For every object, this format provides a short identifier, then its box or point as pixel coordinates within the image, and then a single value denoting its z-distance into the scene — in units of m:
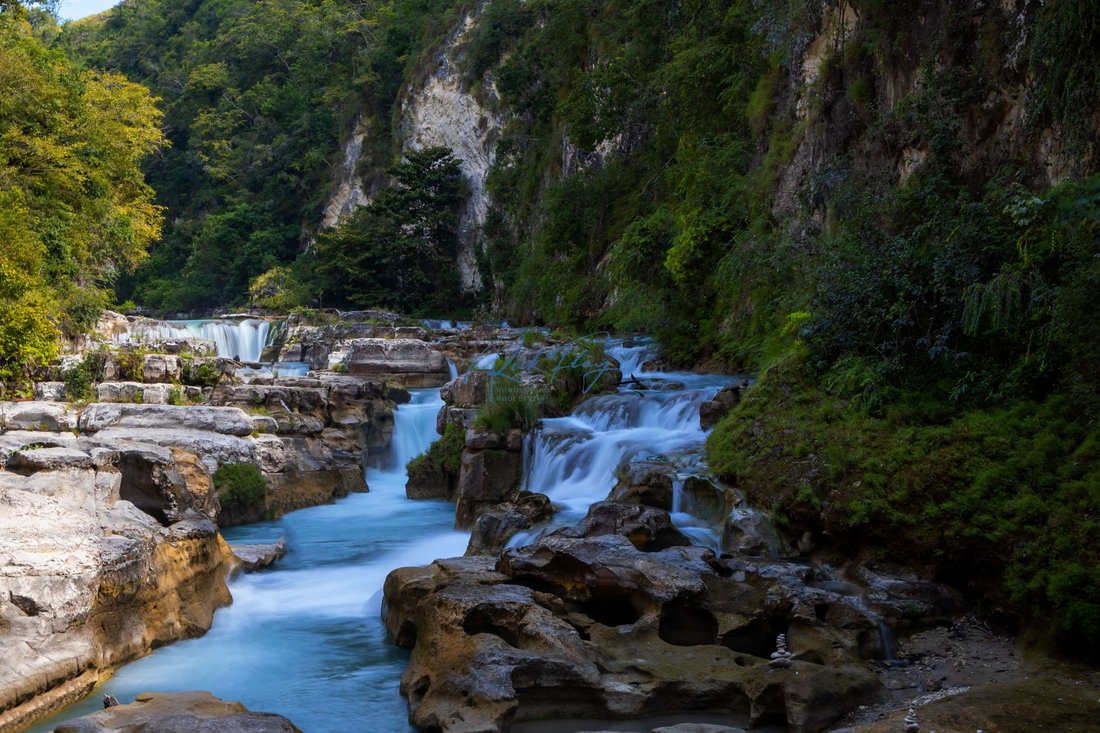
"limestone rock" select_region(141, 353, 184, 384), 18.11
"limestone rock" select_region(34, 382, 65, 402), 17.48
